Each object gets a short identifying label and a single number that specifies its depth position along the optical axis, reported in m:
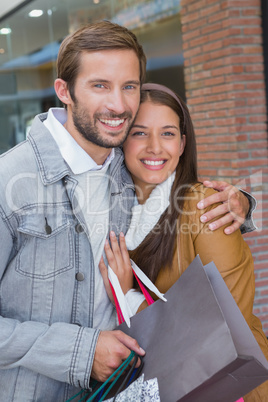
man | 1.46
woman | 1.68
